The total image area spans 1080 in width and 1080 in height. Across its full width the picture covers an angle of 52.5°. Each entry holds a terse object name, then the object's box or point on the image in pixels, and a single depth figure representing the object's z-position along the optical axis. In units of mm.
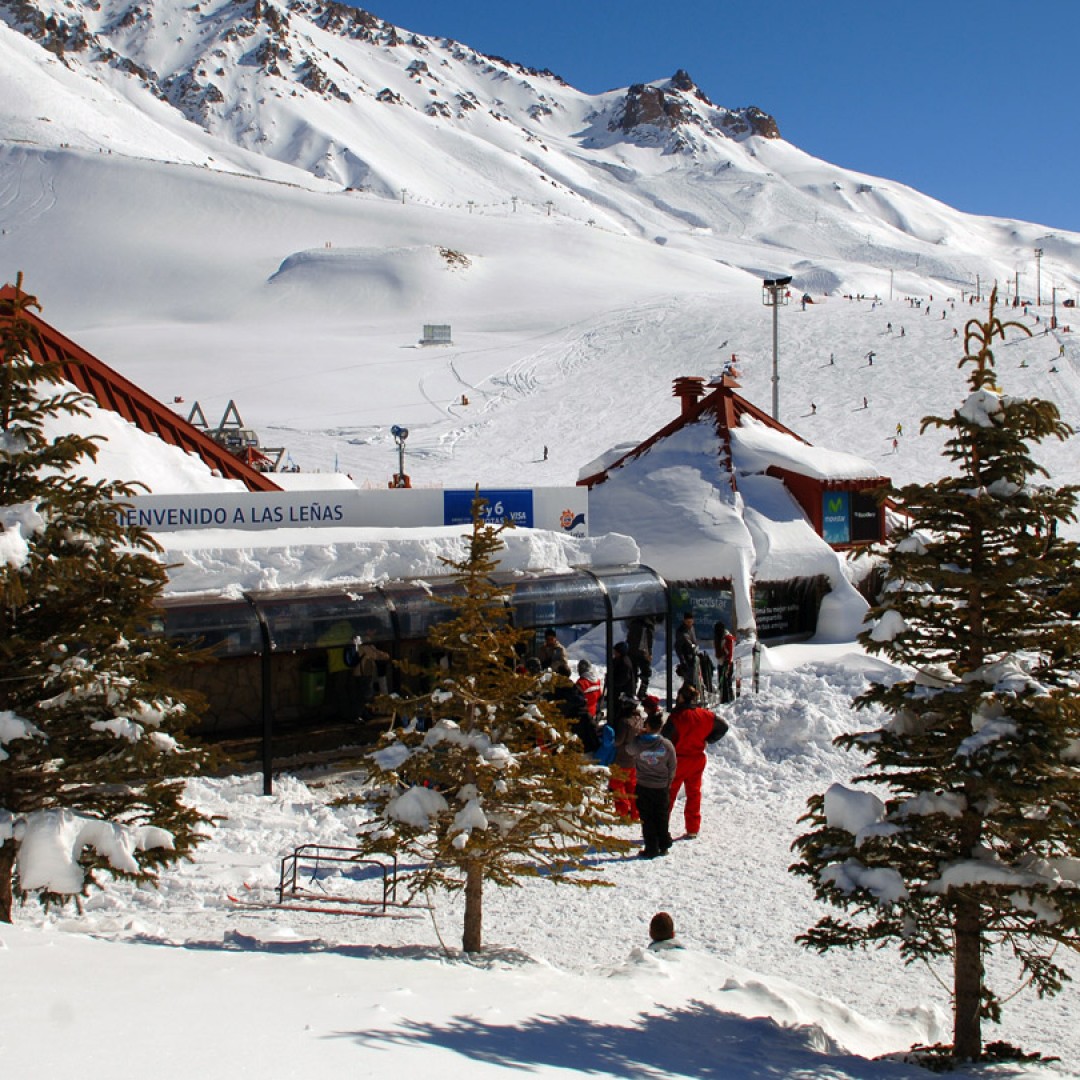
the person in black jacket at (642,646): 14523
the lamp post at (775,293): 31312
